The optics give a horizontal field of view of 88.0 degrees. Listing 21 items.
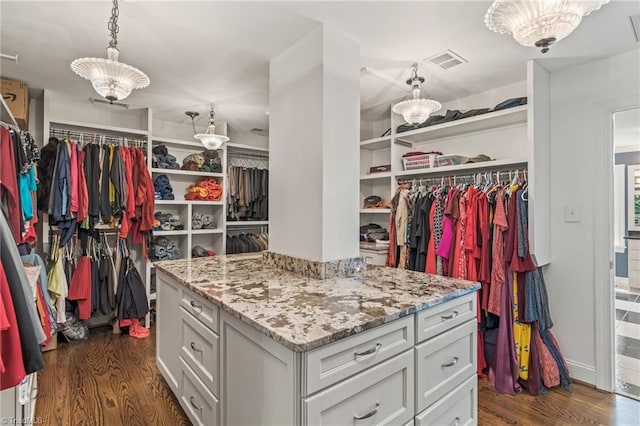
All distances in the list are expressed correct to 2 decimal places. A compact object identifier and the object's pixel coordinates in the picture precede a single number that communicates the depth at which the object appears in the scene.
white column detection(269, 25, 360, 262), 1.97
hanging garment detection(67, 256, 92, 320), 3.13
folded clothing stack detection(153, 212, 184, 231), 3.75
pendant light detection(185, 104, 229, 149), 3.39
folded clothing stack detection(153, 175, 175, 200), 3.74
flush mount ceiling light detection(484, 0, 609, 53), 1.31
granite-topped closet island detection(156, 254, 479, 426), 1.10
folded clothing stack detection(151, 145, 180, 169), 3.73
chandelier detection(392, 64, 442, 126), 2.41
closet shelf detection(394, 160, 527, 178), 2.59
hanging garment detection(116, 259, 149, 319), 3.32
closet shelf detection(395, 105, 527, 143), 2.62
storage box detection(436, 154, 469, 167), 2.97
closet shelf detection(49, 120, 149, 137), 3.23
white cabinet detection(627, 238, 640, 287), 5.00
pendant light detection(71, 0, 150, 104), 1.78
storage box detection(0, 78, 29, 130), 2.70
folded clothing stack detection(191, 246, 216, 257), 3.99
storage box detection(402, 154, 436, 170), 3.08
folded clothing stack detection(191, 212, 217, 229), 4.04
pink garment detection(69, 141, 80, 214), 2.97
